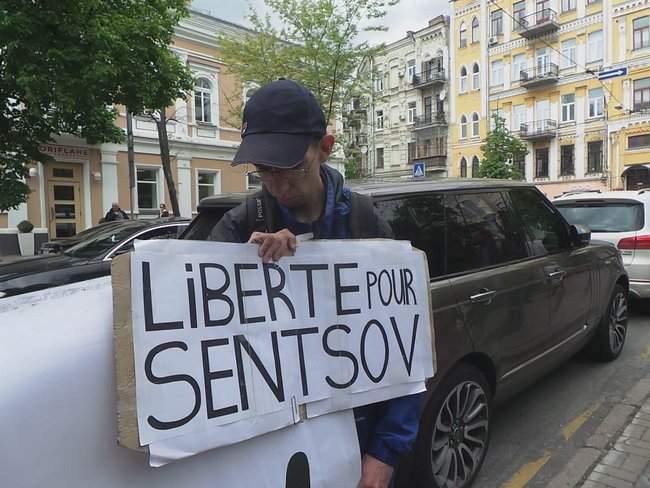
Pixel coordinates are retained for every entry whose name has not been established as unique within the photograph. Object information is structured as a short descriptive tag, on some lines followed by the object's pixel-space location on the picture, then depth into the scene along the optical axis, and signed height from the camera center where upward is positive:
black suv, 2.59 -0.43
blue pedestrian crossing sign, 12.87 +1.50
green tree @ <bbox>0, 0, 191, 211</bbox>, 8.60 +3.04
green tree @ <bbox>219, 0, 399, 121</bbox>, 16.50 +6.12
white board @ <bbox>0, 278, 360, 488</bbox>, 0.97 -0.36
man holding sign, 1.38 +0.08
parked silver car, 6.18 +0.00
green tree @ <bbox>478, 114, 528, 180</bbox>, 29.16 +4.18
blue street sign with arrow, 17.06 +5.28
